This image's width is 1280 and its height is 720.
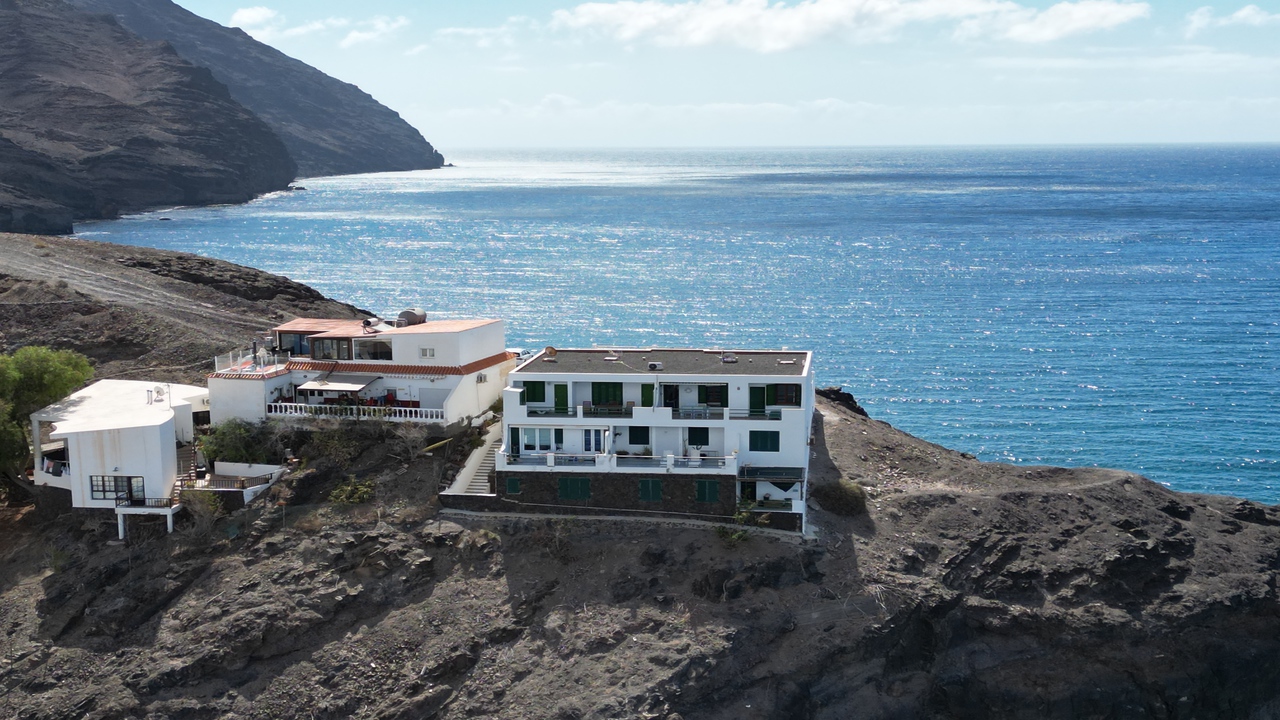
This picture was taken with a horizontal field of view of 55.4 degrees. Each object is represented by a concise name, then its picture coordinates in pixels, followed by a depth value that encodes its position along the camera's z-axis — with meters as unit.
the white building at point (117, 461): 50.94
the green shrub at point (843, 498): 51.12
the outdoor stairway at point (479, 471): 51.97
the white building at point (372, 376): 55.81
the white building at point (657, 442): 50.47
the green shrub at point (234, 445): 53.97
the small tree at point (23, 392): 52.97
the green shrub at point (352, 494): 51.62
